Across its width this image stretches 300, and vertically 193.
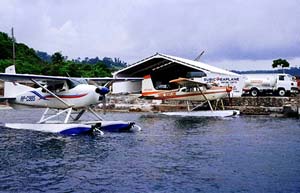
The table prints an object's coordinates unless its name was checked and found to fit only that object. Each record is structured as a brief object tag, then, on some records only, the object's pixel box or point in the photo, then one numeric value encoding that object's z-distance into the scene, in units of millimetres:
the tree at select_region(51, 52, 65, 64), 87375
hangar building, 44031
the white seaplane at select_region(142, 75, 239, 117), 35594
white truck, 45250
